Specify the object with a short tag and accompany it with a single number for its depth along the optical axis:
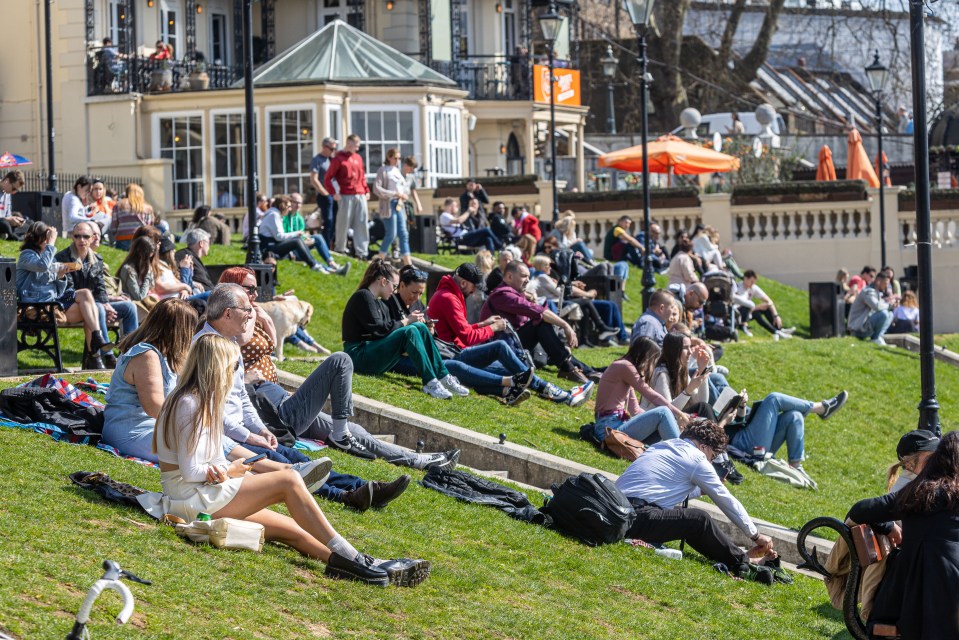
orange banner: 43.34
